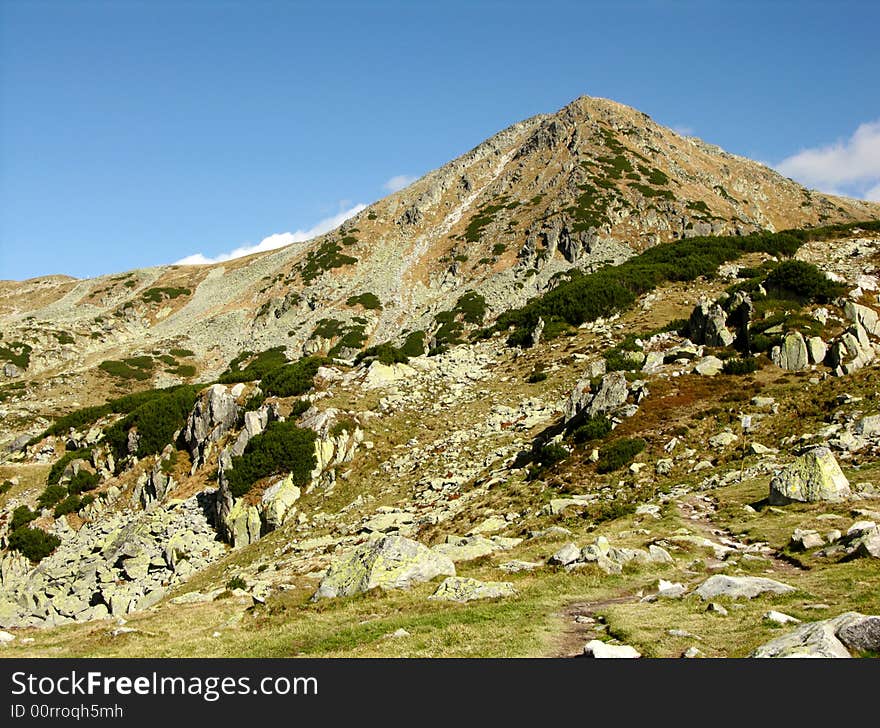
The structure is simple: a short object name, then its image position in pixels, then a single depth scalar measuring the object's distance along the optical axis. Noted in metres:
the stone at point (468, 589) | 14.14
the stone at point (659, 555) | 15.36
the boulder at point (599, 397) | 28.89
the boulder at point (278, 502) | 29.77
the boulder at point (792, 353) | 28.58
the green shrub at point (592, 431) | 27.09
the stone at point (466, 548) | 18.56
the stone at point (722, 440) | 23.61
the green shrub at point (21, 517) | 37.09
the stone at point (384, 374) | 41.50
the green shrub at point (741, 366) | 29.27
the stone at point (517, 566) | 16.23
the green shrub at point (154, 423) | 41.56
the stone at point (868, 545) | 12.55
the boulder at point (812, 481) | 17.53
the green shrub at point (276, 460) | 31.55
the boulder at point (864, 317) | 29.23
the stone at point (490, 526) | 21.86
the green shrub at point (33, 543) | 33.84
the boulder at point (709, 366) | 30.29
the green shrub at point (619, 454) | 24.53
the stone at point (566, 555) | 16.14
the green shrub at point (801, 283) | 34.03
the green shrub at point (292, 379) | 40.44
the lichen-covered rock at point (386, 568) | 15.91
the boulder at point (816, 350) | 28.31
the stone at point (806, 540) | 14.46
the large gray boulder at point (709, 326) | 33.61
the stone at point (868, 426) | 20.66
